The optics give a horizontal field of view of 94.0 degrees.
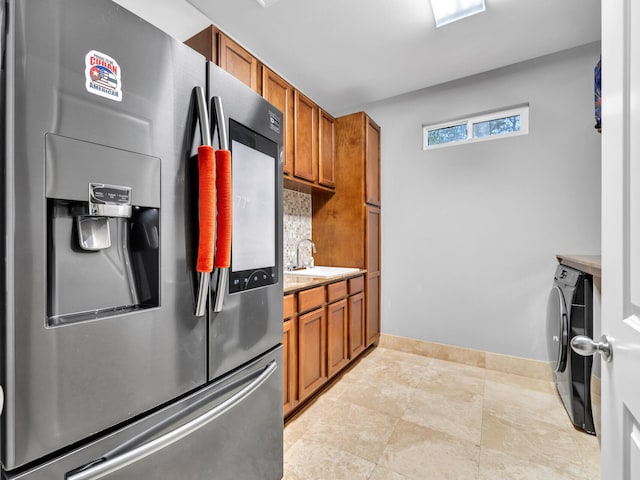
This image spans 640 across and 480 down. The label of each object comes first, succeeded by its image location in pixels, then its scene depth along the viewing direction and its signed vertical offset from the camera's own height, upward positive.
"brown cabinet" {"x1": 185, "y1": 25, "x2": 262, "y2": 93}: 1.67 +1.10
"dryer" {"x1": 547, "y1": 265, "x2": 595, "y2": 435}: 1.74 -0.64
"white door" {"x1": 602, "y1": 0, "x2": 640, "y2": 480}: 0.53 +0.01
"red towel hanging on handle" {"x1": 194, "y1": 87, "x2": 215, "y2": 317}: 0.83 +0.09
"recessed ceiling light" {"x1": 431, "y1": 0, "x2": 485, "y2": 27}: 1.87 +1.47
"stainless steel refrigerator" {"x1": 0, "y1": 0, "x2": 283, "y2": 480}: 0.57 -0.04
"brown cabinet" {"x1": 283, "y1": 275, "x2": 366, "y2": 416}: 1.81 -0.70
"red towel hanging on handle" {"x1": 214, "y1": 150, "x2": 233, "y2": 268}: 0.87 +0.10
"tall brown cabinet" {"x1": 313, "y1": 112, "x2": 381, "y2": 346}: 2.86 +0.28
